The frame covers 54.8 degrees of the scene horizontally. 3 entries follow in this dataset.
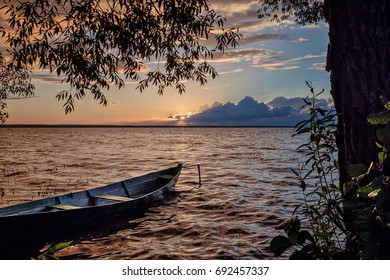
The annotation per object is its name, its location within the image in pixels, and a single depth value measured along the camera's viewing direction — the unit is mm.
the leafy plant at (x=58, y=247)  2460
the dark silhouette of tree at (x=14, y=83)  7414
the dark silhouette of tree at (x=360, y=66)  3121
